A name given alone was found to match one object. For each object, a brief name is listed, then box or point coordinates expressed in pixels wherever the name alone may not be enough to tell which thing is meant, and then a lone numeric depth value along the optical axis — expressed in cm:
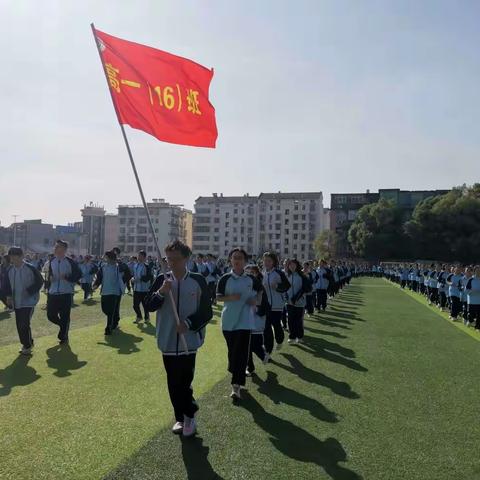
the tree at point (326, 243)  9550
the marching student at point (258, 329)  842
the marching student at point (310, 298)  1837
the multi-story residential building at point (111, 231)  13488
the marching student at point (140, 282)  1581
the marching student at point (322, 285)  2055
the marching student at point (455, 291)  1772
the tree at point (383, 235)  7994
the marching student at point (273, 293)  969
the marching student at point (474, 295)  1541
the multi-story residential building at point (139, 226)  12619
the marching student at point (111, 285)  1316
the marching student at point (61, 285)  1138
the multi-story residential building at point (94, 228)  13075
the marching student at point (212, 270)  2136
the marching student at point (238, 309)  727
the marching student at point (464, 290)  1614
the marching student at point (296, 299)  1190
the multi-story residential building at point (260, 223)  12050
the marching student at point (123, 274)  1356
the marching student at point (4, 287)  1014
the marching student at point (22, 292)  1006
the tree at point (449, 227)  7062
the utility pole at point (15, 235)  11000
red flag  660
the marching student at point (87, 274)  2369
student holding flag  555
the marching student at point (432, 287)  2494
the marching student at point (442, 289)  2205
